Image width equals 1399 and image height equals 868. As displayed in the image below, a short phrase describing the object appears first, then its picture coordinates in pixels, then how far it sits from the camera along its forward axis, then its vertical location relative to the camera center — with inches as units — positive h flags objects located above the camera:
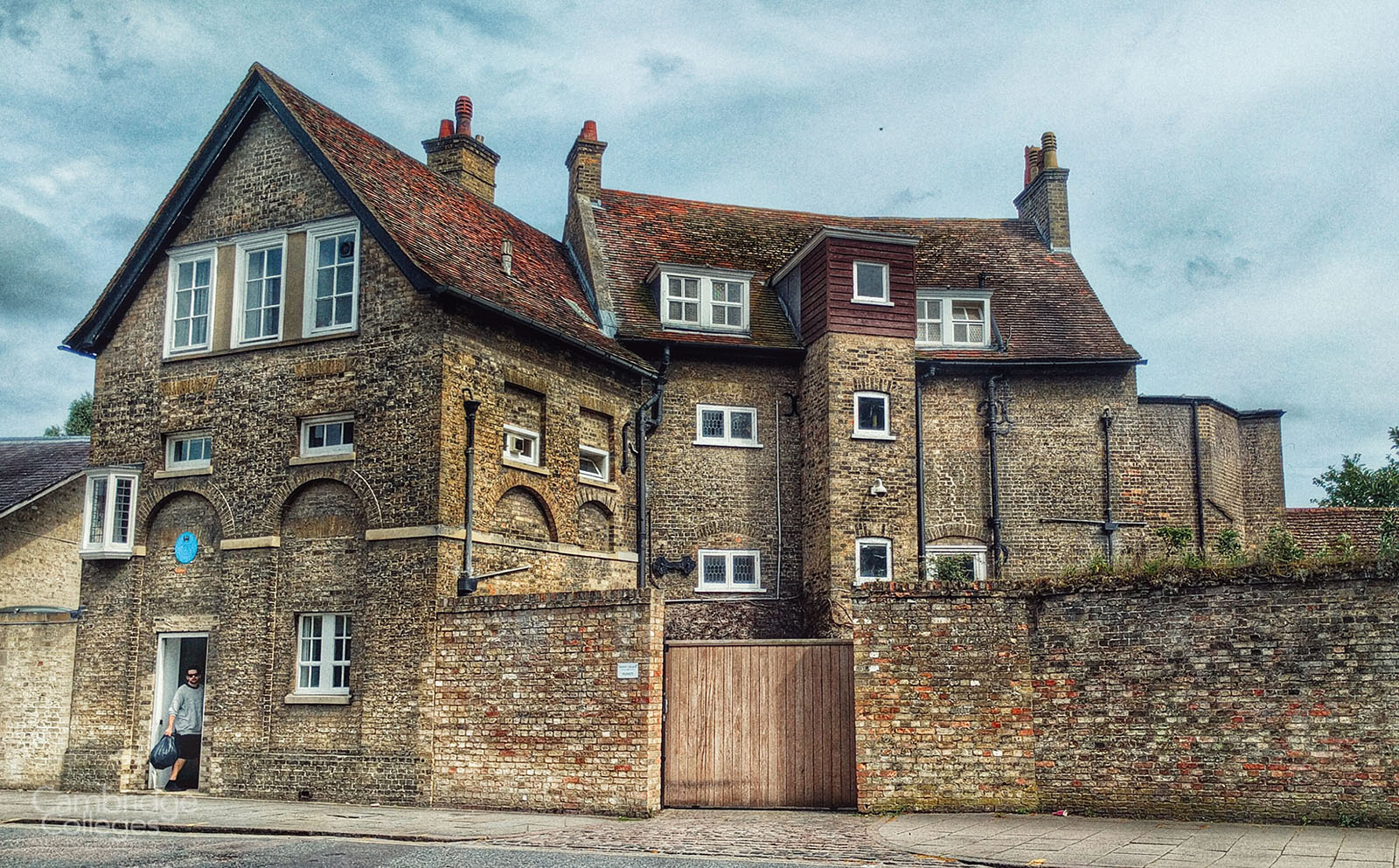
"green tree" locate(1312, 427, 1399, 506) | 1768.0 +204.9
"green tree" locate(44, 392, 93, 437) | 2118.6 +361.5
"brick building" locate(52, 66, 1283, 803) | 722.8 +133.0
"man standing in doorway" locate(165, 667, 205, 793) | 740.0 -54.4
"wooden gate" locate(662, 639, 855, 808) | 626.5 -53.0
